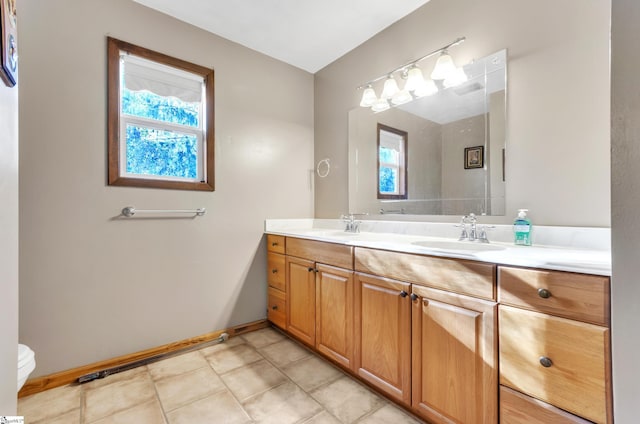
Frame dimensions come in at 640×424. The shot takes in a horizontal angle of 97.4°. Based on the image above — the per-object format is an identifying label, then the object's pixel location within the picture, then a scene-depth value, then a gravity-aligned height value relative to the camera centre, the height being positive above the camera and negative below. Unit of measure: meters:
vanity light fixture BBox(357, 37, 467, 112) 1.70 +0.86
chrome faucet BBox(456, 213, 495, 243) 1.57 -0.12
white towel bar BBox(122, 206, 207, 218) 1.82 +0.01
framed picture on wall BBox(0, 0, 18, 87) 0.65 +0.43
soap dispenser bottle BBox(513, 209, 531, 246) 1.37 -0.10
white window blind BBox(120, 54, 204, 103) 1.89 +0.95
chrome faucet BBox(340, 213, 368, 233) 2.29 -0.11
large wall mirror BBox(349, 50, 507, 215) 1.58 +0.42
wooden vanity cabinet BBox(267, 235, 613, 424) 0.86 -0.50
